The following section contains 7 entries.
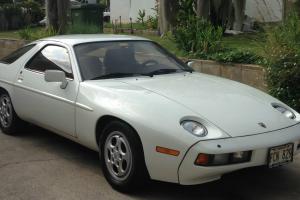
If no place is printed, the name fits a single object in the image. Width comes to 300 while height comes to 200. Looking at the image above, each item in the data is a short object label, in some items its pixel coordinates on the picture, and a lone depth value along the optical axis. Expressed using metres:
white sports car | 3.99
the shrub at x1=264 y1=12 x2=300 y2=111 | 6.82
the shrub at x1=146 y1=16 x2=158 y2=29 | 18.56
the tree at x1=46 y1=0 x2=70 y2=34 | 14.76
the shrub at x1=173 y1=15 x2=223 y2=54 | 9.41
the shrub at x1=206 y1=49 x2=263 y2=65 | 8.36
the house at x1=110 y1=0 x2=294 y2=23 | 22.09
